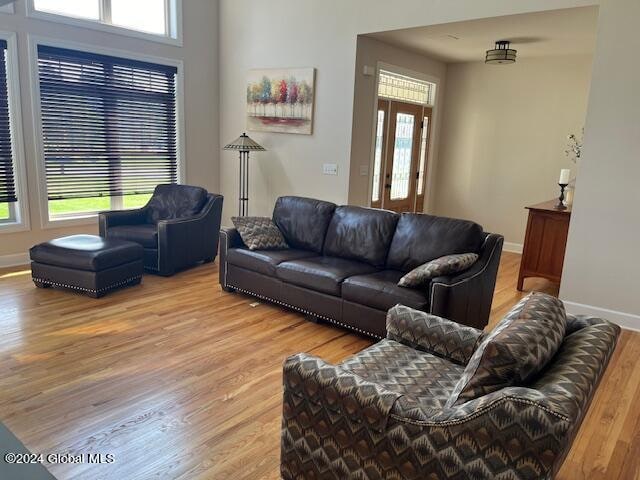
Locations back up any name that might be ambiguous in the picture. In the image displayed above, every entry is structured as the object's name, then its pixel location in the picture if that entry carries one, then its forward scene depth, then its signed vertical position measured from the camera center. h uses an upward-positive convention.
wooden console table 4.84 -0.90
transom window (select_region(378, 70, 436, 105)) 6.18 +0.80
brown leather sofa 3.41 -0.98
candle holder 4.97 -0.47
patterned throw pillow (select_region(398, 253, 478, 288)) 3.30 -0.81
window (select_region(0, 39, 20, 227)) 4.96 -0.30
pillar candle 4.98 -0.24
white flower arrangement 6.22 +0.10
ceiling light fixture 5.27 +1.04
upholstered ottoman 4.25 -1.17
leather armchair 5.05 -0.98
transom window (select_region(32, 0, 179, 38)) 5.31 +1.41
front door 6.45 -0.12
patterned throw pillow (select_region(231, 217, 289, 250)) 4.42 -0.85
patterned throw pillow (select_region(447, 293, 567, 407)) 1.56 -0.66
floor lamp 6.72 -0.60
